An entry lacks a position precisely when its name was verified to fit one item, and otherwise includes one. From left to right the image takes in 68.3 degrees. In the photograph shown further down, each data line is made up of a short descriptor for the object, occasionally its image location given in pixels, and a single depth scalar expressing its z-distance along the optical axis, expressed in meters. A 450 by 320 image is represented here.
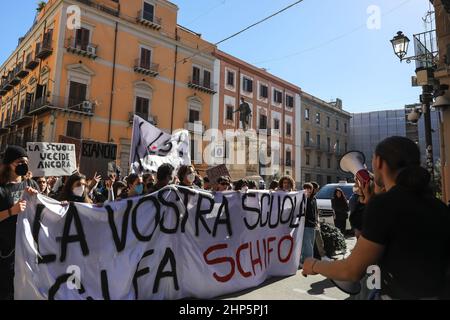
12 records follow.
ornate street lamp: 8.65
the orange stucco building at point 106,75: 22.77
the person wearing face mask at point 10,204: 3.15
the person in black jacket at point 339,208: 10.22
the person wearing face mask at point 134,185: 6.22
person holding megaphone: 1.54
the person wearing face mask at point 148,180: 6.47
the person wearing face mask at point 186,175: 5.22
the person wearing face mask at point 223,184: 6.66
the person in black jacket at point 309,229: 6.68
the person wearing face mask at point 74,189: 4.37
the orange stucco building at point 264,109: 32.81
